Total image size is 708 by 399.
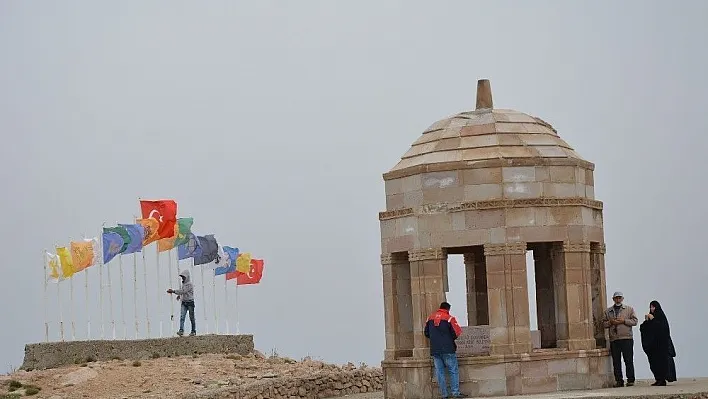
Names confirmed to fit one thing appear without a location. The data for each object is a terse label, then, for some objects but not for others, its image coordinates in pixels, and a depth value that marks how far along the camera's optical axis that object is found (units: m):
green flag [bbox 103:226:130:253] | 51.16
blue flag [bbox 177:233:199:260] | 54.66
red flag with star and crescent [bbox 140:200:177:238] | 52.09
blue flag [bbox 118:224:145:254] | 51.31
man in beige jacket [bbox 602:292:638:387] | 33.94
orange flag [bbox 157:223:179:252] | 53.38
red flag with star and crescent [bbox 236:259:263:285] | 59.06
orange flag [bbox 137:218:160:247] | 51.97
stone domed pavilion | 33.12
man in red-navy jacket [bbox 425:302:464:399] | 32.59
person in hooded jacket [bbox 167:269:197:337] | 48.38
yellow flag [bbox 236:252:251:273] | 58.69
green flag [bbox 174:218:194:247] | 54.25
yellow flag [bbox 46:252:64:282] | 51.88
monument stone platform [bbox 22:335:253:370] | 45.34
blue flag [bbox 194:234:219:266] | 55.28
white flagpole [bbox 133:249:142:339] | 53.94
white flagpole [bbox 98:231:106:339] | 50.97
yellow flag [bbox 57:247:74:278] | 51.34
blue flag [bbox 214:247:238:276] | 57.50
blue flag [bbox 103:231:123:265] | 50.81
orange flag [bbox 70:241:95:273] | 51.38
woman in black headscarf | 34.06
